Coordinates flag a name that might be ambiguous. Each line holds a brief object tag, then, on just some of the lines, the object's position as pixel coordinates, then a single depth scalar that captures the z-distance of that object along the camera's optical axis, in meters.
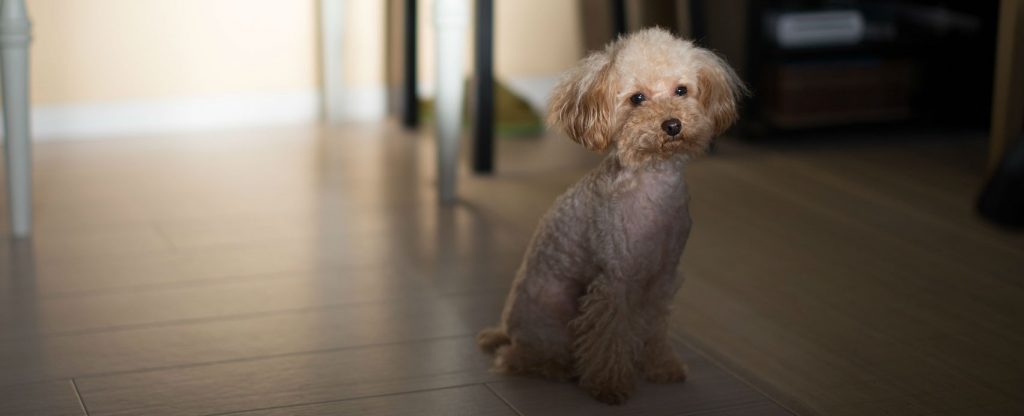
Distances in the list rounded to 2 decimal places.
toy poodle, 1.64
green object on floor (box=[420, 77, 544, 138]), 3.36
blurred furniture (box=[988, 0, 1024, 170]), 2.65
